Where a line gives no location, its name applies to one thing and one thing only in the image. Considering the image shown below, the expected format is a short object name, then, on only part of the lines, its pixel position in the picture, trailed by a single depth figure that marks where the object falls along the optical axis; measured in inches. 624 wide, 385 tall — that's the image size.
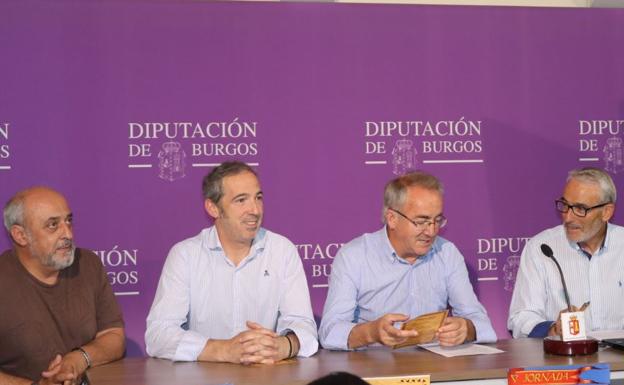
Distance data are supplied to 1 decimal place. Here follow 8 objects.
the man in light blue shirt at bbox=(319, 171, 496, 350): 147.1
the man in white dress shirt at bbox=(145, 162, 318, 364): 144.2
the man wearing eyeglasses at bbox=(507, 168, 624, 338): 158.2
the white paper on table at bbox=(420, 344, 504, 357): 125.6
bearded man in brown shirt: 138.9
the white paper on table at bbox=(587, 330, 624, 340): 134.4
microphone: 134.9
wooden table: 111.0
